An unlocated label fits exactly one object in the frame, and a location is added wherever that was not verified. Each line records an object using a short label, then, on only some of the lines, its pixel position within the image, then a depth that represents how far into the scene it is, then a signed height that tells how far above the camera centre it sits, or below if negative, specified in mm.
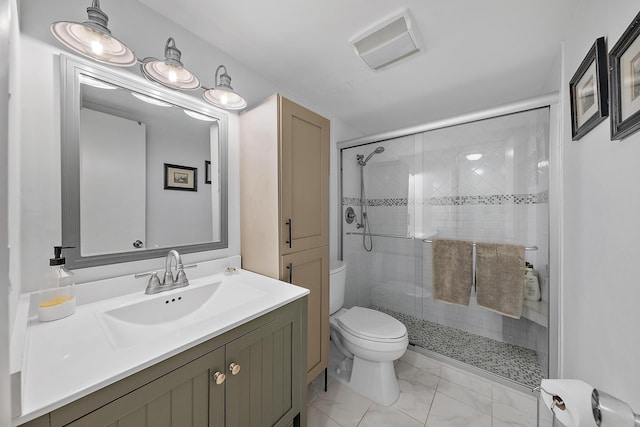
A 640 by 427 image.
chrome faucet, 1061 -303
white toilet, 1526 -897
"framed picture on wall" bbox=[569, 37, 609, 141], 818 +472
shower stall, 1780 -67
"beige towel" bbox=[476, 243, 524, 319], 1688 -478
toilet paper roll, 661 -560
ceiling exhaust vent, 1213 +941
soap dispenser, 802 -284
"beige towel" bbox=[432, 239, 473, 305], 1885 -471
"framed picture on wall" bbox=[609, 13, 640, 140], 630 +371
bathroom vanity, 554 -430
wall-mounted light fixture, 812 +627
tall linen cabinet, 1295 +70
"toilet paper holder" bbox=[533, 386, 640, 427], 547 -487
